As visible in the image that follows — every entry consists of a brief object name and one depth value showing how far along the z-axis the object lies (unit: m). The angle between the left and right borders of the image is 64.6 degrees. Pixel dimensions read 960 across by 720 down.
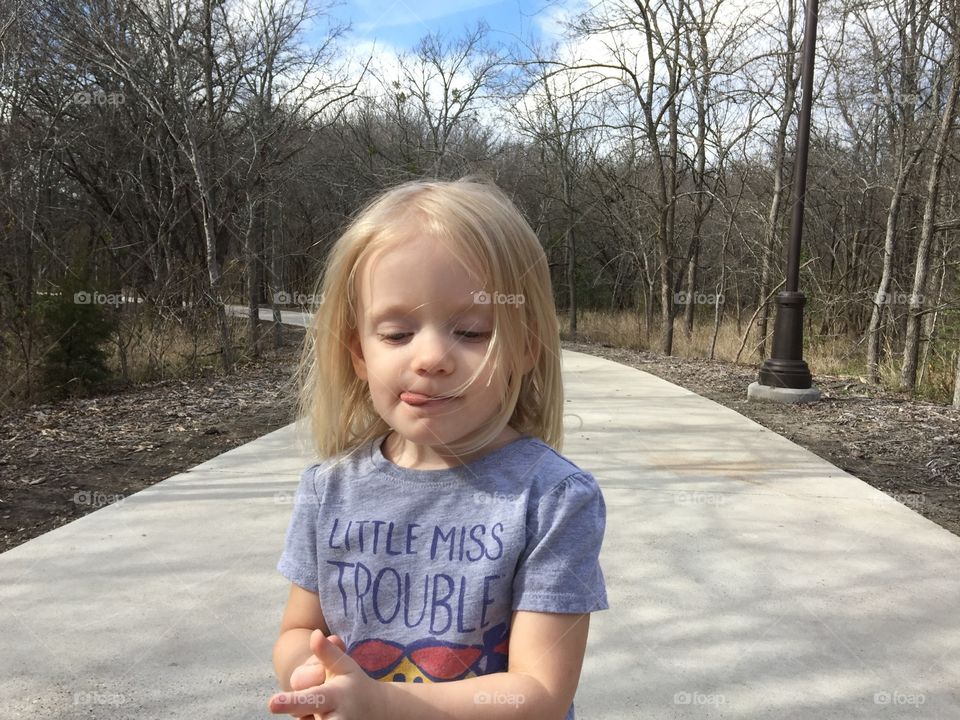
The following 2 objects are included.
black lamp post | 7.12
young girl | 1.00
